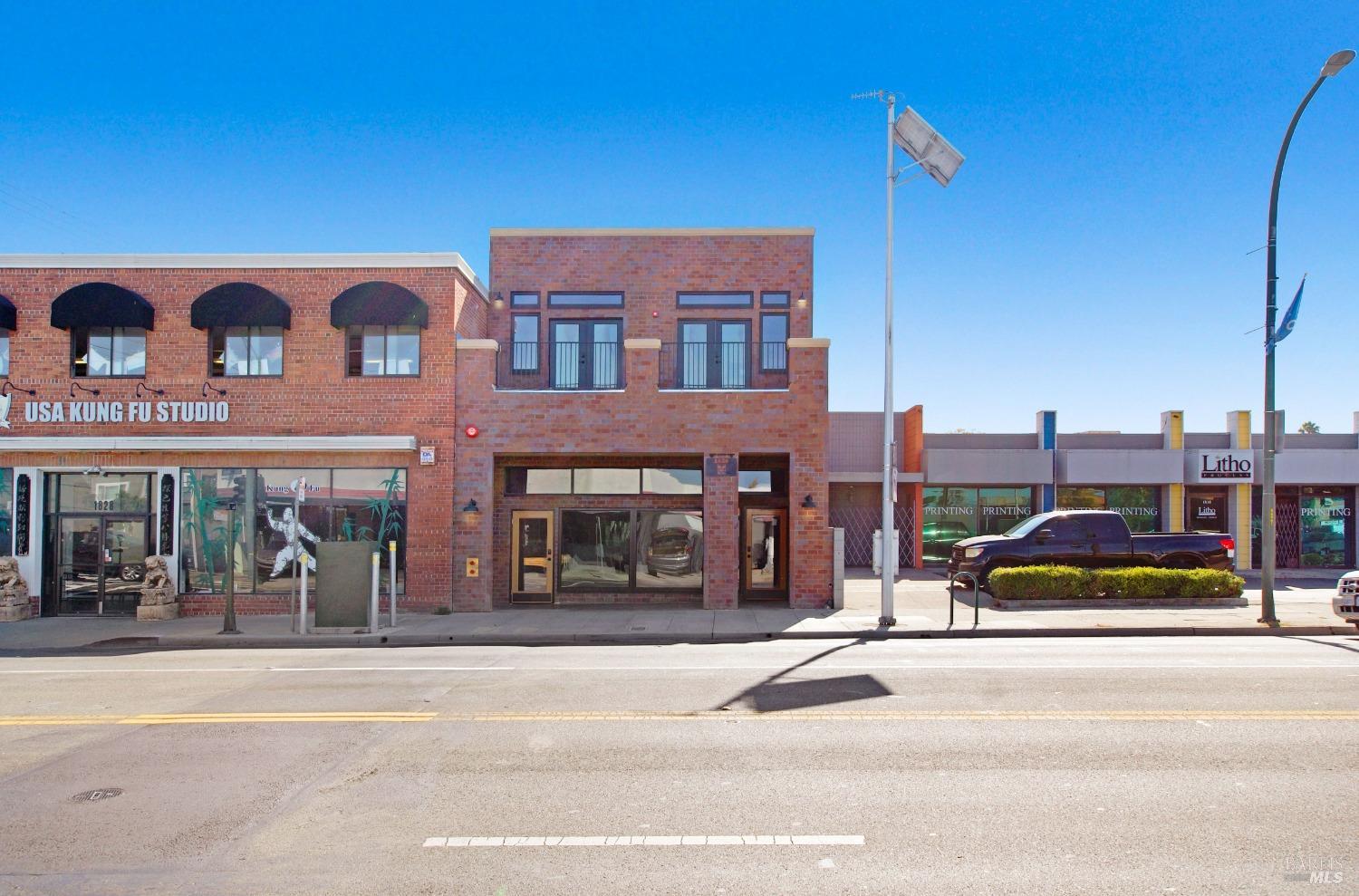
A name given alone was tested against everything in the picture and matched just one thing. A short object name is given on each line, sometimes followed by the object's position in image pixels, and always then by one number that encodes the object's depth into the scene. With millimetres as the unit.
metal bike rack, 14414
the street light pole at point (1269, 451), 14859
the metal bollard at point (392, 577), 15562
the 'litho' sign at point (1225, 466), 25375
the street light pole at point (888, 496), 14984
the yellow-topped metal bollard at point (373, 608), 14867
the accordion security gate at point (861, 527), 26953
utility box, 15000
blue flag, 15125
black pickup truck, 19094
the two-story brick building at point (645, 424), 17359
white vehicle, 13461
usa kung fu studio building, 17312
